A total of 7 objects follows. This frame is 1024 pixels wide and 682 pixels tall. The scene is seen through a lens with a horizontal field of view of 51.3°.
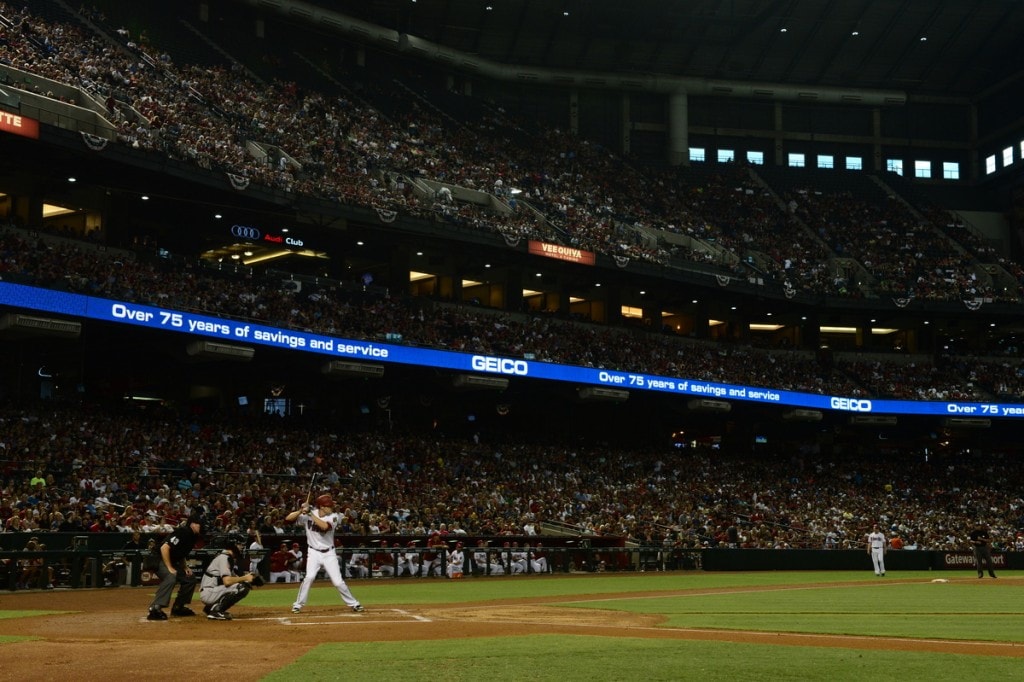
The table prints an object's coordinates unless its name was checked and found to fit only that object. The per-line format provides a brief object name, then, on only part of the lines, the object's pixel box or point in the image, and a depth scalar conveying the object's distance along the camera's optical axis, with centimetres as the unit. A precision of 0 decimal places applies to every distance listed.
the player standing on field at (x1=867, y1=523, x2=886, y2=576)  3212
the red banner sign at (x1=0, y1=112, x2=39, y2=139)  3003
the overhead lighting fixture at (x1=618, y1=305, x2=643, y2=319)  5769
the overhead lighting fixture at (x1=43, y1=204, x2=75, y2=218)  3766
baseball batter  1484
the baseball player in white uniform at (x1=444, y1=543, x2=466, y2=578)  2823
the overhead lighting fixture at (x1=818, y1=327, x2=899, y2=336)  6328
